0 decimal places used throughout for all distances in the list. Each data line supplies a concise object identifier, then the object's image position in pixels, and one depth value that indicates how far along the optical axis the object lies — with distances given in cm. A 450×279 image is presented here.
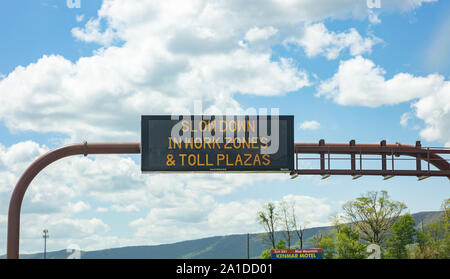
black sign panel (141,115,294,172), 2275
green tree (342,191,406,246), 7138
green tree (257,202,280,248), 7731
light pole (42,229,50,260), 8819
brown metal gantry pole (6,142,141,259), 2294
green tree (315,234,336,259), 7588
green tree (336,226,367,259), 7112
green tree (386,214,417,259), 7588
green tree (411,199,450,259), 6239
